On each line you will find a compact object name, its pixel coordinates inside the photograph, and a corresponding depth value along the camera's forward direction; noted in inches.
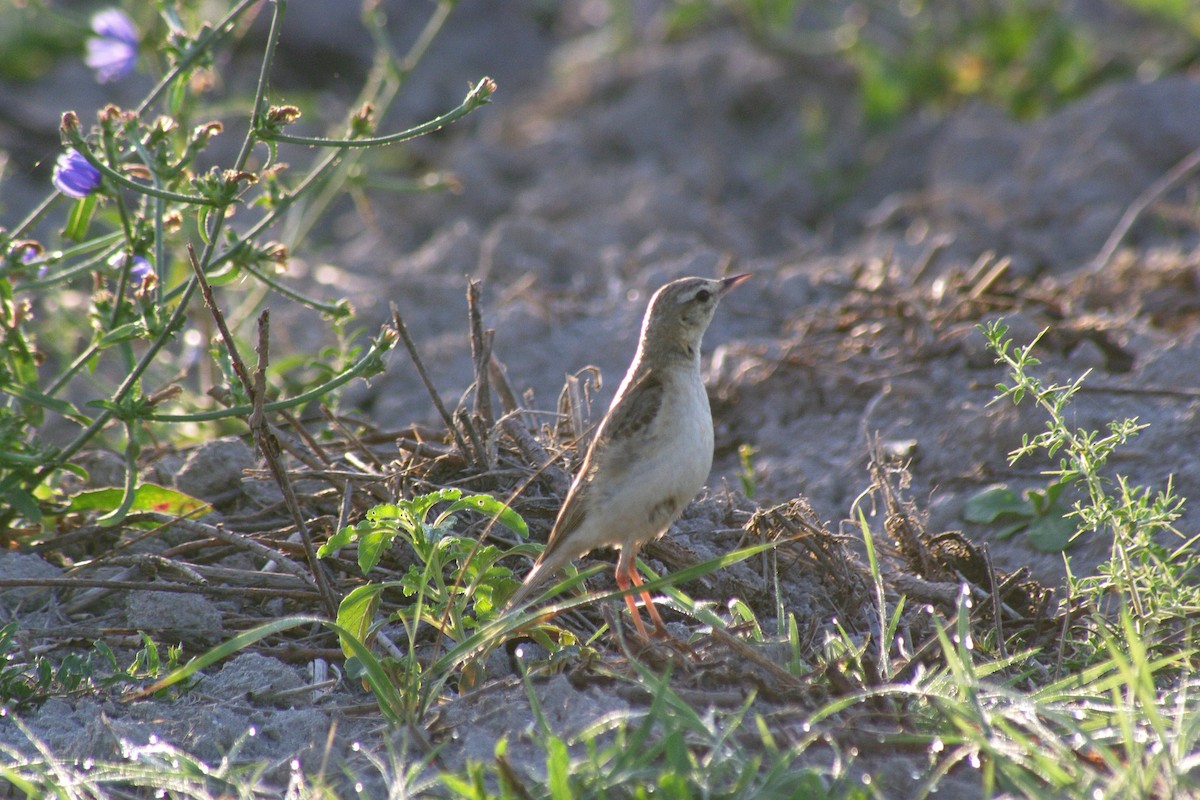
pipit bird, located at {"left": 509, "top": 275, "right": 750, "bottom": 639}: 283.4
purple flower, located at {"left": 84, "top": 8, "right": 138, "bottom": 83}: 433.9
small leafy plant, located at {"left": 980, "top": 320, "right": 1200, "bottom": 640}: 266.7
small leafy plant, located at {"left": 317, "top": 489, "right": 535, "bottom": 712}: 268.2
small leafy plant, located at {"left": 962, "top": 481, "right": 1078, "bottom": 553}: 349.7
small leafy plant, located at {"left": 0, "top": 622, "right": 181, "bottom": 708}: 275.7
